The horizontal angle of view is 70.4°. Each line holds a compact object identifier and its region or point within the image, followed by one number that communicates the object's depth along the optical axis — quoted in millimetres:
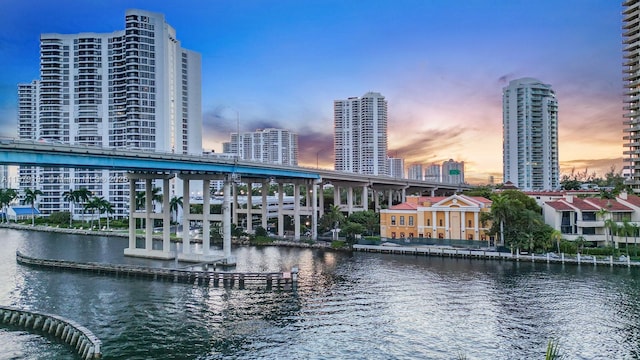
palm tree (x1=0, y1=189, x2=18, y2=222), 117062
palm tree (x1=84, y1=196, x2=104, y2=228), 100250
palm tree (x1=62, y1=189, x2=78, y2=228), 107800
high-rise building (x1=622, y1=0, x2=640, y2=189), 103188
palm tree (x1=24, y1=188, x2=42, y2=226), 113312
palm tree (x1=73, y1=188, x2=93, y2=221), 105688
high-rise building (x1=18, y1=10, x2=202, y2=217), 114625
